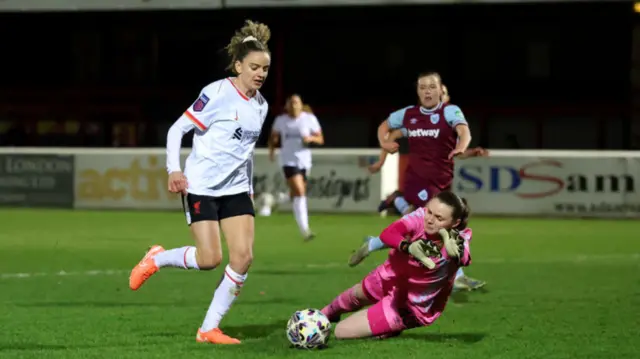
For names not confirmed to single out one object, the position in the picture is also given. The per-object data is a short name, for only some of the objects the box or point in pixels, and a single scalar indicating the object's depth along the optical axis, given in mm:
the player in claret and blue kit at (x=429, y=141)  22312
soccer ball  15961
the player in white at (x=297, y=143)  34656
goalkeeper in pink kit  15805
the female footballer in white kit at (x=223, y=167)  16437
